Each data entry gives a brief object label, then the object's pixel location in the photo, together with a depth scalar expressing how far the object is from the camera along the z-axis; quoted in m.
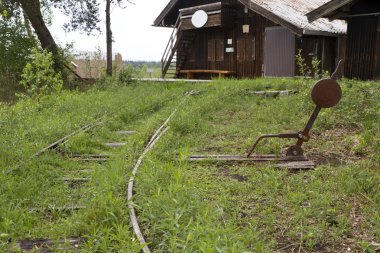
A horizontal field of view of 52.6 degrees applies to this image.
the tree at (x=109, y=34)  20.48
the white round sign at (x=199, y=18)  21.52
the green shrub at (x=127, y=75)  17.83
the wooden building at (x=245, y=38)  18.69
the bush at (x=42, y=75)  11.88
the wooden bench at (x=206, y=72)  21.86
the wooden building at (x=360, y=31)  13.48
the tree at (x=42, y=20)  19.36
